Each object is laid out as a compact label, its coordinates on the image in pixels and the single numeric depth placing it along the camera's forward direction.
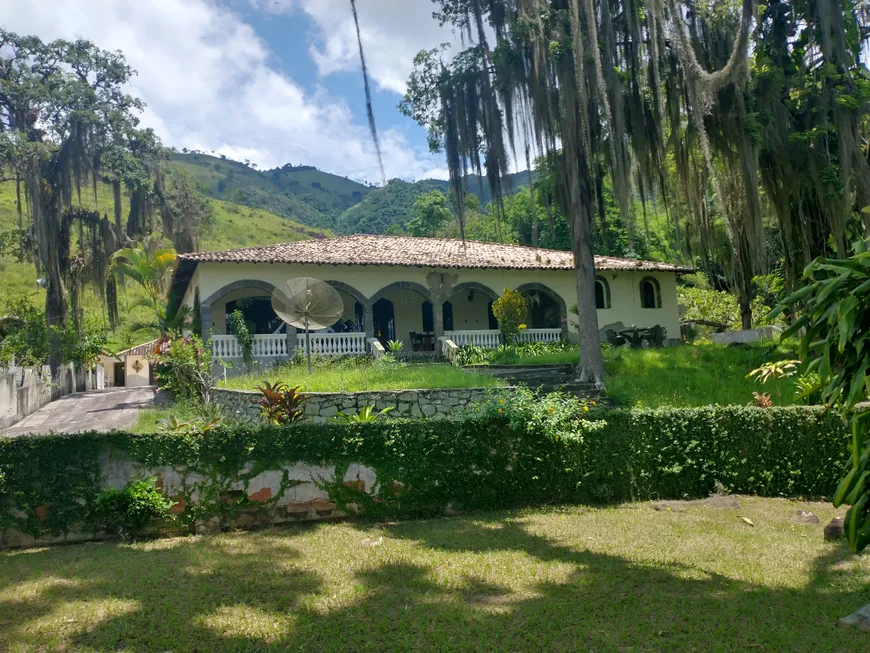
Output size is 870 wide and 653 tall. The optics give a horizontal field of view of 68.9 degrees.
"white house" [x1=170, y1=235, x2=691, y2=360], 17.20
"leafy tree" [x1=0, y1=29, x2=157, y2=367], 19.30
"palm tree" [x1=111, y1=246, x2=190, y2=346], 18.53
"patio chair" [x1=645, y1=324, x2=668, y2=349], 18.53
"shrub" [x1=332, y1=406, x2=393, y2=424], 7.51
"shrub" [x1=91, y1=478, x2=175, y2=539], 6.09
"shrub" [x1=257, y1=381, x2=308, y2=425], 9.38
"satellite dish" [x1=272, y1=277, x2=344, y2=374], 14.17
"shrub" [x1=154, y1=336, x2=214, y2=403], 14.48
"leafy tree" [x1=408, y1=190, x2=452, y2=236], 40.84
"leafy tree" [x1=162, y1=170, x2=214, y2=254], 24.08
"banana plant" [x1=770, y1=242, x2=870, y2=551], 2.65
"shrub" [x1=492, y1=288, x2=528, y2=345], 18.47
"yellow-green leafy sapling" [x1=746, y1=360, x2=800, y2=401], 10.12
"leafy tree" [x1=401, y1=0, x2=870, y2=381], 11.30
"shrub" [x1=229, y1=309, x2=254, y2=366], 16.14
